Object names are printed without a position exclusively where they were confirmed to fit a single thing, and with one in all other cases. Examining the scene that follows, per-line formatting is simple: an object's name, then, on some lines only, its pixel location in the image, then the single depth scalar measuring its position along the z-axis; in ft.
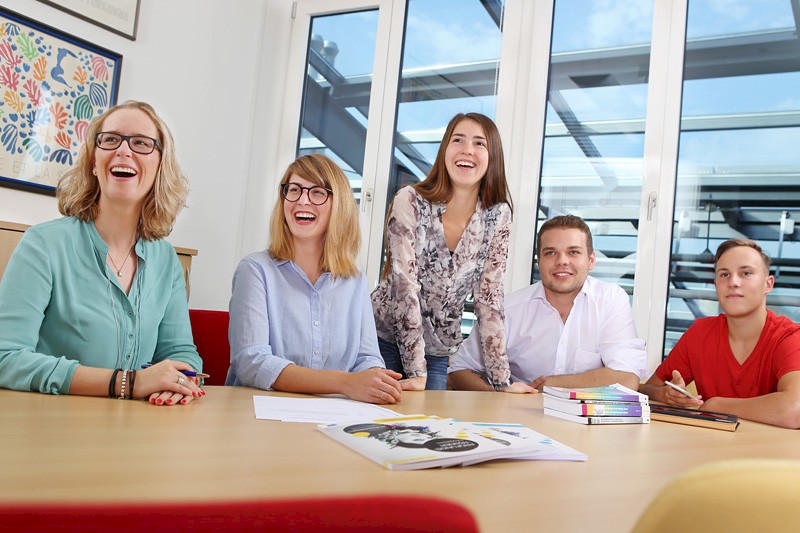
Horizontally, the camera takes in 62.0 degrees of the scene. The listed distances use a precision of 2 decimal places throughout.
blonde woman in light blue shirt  5.74
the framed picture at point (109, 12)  10.92
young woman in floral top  7.47
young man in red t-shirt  6.80
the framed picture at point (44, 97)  10.11
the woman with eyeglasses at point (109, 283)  4.18
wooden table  2.28
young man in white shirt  8.07
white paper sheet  4.04
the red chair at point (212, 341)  7.07
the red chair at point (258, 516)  0.94
